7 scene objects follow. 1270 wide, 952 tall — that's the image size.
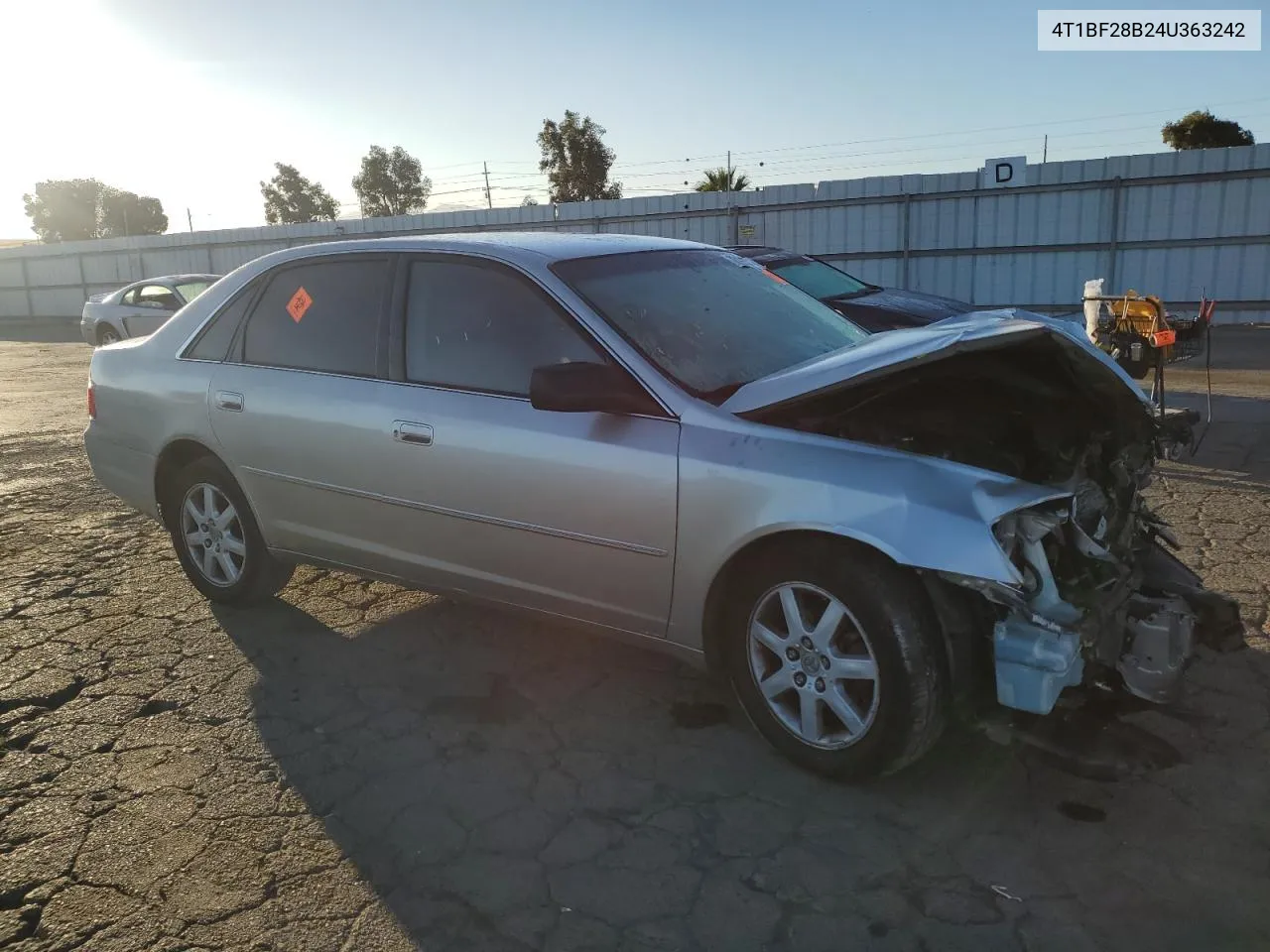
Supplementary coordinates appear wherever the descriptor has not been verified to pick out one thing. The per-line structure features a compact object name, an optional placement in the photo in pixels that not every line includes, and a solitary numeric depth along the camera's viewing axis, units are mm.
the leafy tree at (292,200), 66188
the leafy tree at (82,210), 71188
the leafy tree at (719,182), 35969
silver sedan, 2713
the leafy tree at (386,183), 65438
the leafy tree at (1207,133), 32438
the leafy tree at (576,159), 48094
